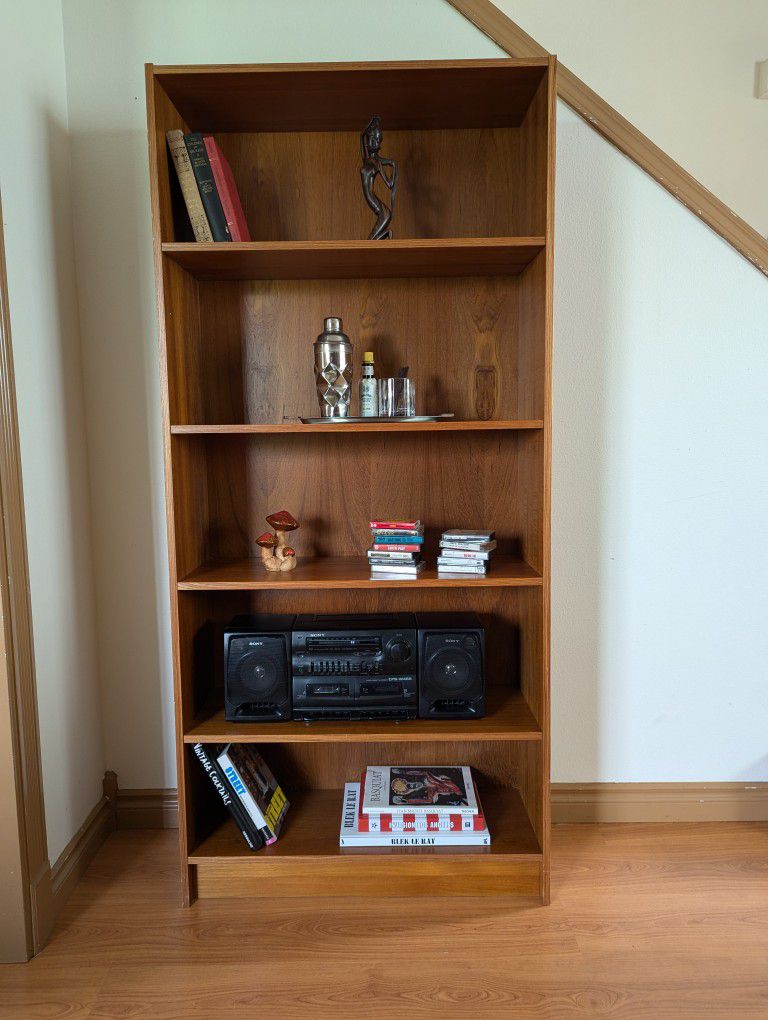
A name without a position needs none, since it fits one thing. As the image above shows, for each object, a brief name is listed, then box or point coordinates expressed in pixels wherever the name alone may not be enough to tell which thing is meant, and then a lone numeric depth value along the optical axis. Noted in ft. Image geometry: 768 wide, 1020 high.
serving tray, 6.09
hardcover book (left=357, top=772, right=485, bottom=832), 6.48
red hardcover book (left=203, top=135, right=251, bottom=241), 5.97
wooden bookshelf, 6.01
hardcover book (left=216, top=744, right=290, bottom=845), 6.41
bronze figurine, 6.08
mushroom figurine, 6.46
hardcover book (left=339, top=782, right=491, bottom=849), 6.43
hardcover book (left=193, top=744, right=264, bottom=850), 6.35
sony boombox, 6.36
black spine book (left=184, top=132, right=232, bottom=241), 5.93
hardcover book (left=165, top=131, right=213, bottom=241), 5.90
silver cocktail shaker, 6.40
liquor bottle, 6.48
